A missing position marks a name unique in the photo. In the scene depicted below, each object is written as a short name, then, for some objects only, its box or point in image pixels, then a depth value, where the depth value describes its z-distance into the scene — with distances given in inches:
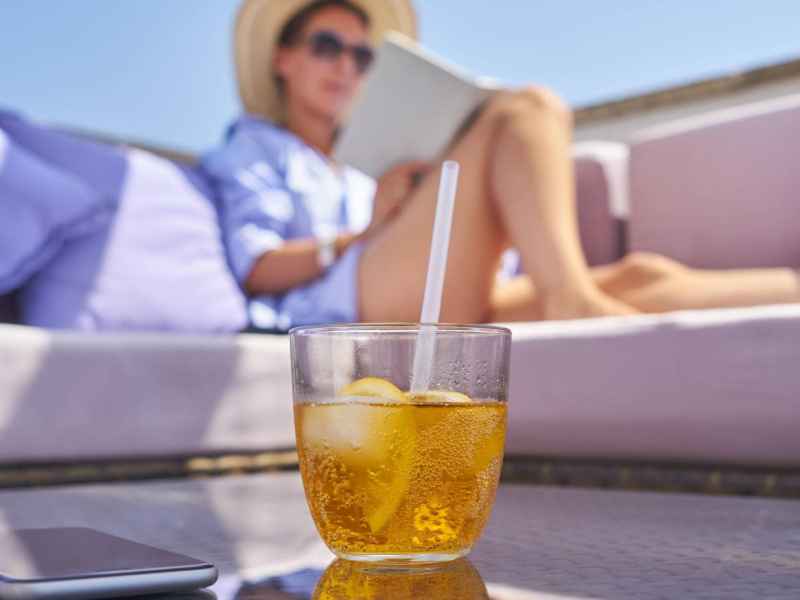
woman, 61.8
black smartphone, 15.2
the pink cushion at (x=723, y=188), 72.3
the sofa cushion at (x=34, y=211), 62.8
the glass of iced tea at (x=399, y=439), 18.8
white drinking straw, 19.4
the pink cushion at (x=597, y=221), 83.4
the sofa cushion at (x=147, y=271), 66.5
